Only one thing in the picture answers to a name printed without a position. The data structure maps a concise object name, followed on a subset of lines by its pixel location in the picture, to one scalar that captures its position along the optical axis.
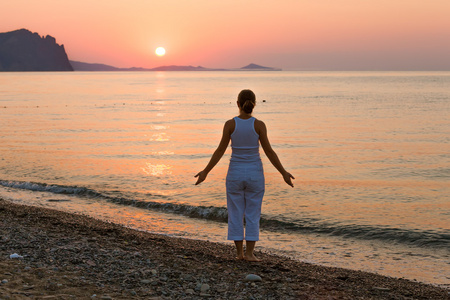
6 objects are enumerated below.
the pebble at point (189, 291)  5.81
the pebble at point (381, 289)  6.60
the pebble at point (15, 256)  6.67
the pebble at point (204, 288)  5.91
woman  6.69
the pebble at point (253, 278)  6.34
